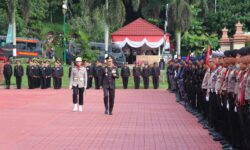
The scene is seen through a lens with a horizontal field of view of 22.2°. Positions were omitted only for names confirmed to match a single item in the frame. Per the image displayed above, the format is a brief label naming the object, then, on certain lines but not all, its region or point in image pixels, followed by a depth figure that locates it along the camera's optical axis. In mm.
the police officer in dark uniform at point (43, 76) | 39094
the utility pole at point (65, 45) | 53581
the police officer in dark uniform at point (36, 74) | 39200
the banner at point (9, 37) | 53862
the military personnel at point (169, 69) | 34516
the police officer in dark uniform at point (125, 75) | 40031
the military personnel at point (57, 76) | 38906
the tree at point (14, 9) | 49062
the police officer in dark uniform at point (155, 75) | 40344
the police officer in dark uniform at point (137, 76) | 40312
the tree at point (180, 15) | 51250
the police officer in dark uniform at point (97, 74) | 38531
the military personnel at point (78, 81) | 21781
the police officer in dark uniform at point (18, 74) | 38500
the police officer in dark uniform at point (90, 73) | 39469
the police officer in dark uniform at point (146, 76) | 40375
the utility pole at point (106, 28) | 49688
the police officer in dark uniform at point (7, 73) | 38562
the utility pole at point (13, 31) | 49562
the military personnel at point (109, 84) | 20578
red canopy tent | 52875
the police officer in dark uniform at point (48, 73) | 39406
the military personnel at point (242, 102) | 10727
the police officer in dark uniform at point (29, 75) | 38844
